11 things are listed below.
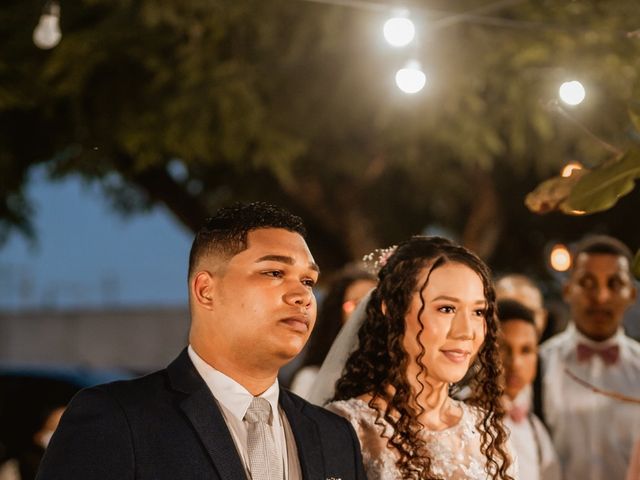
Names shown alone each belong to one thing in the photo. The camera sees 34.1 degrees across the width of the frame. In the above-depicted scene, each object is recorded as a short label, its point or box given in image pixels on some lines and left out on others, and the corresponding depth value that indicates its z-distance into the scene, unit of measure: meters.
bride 2.95
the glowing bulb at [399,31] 5.48
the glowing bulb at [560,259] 5.13
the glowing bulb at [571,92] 4.21
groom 2.26
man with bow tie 4.83
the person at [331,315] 4.50
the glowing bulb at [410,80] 5.00
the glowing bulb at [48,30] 5.98
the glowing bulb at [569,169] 3.21
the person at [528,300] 4.80
